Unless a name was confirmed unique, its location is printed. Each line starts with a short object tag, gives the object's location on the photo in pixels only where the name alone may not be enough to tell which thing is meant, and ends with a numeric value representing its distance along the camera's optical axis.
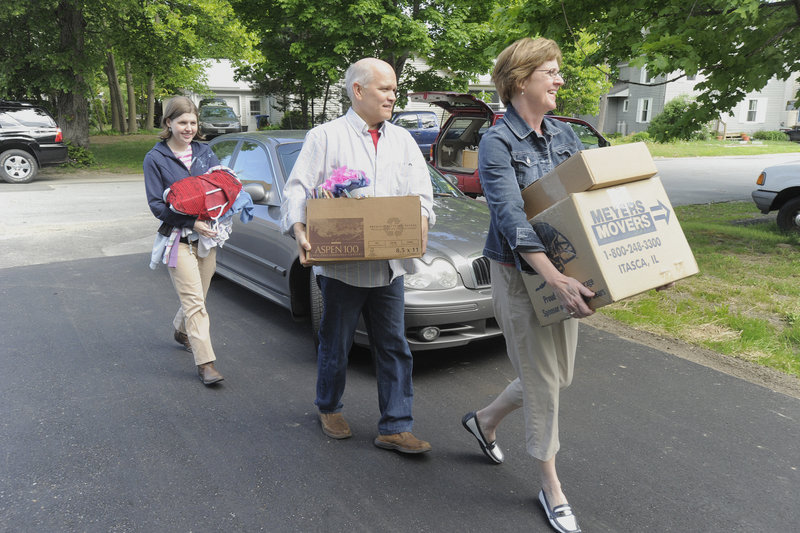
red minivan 9.49
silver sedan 4.05
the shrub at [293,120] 27.89
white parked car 8.56
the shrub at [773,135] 35.62
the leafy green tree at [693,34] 6.65
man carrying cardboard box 2.91
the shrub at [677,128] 8.71
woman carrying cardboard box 2.41
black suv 14.59
